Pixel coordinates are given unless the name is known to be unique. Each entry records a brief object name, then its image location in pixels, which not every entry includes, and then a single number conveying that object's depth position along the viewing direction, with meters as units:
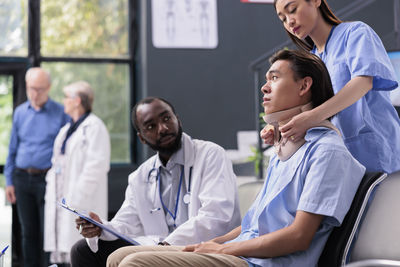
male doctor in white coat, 3.78
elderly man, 7.72
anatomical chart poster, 8.94
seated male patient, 2.59
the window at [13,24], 8.84
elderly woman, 7.05
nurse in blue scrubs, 3.22
